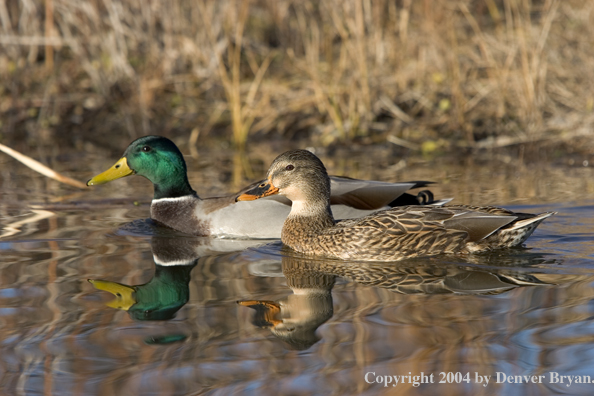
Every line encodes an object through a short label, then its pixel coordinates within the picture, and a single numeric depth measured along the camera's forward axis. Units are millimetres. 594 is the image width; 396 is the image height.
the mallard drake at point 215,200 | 13312
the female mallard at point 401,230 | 11055
